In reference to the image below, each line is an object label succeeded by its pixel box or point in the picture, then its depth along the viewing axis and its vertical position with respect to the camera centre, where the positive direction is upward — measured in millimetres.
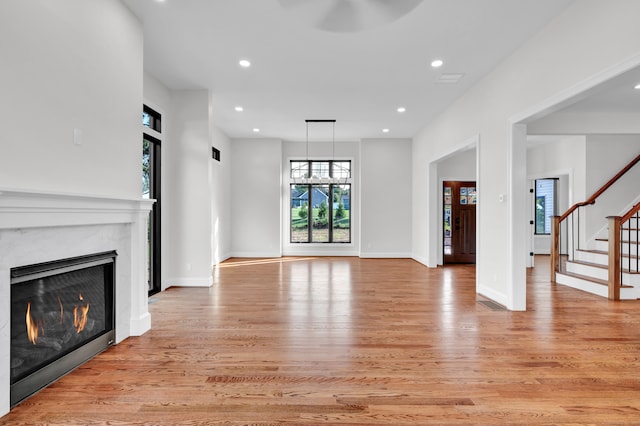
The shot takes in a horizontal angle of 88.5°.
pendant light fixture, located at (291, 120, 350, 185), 9142 +1173
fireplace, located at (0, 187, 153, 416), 1941 -259
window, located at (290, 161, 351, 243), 9336 +150
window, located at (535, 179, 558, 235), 10055 +229
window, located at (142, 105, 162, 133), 4789 +1388
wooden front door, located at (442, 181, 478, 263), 8188 -244
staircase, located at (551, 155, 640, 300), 4699 -813
